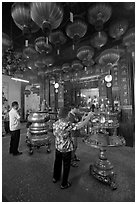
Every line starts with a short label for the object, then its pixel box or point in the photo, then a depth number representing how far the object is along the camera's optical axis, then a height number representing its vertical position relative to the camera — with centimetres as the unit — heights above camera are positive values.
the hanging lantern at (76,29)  226 +146
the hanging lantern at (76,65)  468 +152
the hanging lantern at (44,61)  392 +144
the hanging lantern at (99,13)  189 +150
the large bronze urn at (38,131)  327 -82
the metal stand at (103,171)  190 -121
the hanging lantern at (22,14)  180 +140
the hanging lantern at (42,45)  266 +135
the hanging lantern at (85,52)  322 +142
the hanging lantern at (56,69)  526 +152
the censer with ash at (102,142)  185 -65
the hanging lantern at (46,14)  158 +127
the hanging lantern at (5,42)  260 +139
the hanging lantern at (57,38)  260 +149
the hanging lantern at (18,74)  508 +125
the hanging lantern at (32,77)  584 +130
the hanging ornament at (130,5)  234 +204
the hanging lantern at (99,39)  268 +150
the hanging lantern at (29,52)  321 +144
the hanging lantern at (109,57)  314 +127
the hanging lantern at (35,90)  1014 +110
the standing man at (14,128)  329 -73
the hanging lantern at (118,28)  242 +161
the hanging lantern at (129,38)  252 +147
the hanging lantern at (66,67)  506 +156
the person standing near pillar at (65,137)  173 -54
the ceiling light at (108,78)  592 +126
